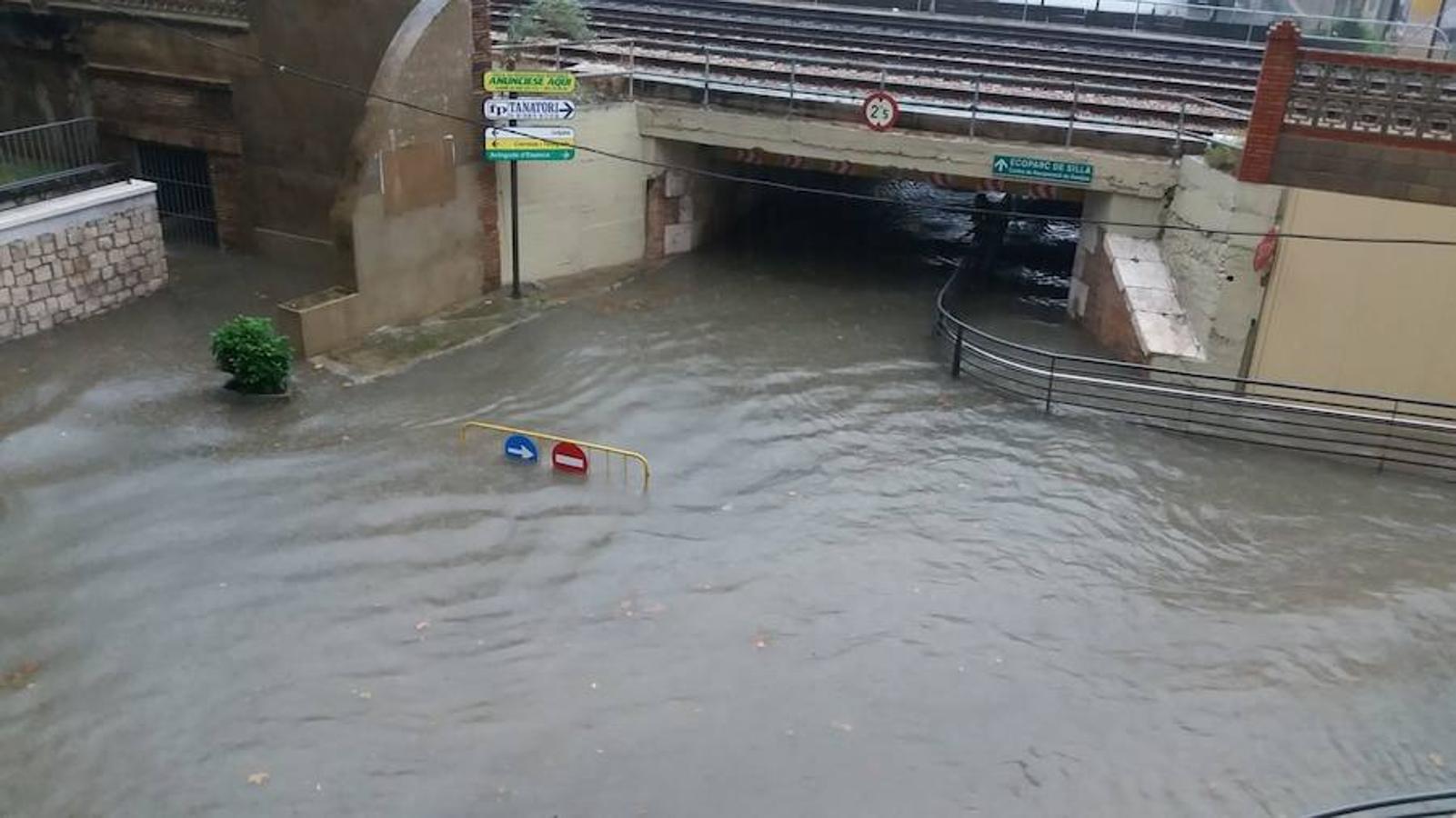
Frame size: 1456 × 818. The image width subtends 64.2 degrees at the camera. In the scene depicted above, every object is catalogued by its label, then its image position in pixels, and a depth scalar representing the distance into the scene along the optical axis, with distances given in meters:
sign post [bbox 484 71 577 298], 16.69
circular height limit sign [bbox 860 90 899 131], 17.81
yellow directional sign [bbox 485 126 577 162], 17.12
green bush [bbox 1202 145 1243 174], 15.52
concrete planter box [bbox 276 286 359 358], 15.35
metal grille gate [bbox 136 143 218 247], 19.38
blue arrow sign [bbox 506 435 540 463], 13.19
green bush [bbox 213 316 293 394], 13.87
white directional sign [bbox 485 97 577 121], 16.89
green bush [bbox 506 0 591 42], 21.41
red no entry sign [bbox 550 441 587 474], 12.92
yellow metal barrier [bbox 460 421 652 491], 12.98
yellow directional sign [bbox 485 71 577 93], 16.64
